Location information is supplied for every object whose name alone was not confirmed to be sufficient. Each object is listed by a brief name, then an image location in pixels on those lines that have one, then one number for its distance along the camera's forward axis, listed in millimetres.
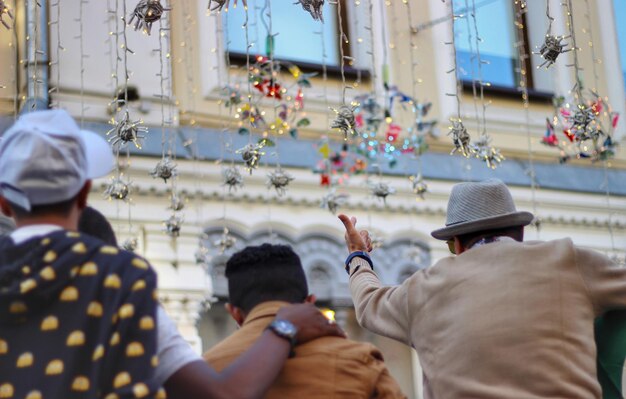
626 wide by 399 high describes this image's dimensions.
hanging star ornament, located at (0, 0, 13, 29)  4845
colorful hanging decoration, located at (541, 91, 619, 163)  8102
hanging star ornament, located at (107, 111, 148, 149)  5441
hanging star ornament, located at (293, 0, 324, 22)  4785
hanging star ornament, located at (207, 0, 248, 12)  4701
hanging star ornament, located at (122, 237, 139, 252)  6582
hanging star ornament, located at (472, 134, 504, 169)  6418
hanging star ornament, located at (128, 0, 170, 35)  4906
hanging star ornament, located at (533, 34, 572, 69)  5328
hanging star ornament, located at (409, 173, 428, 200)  7488
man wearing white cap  2125
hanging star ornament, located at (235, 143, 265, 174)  5738
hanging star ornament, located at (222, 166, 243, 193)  6566
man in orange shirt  2711
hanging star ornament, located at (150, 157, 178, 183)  6188
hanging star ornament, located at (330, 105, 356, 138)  5293
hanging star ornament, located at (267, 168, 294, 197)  6527
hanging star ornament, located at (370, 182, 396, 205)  7199
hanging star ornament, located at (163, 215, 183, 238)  6727
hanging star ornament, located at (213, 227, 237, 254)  7143
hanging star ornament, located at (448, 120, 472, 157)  5734
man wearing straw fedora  3236
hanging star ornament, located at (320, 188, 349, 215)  7426
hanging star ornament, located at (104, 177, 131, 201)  6055
